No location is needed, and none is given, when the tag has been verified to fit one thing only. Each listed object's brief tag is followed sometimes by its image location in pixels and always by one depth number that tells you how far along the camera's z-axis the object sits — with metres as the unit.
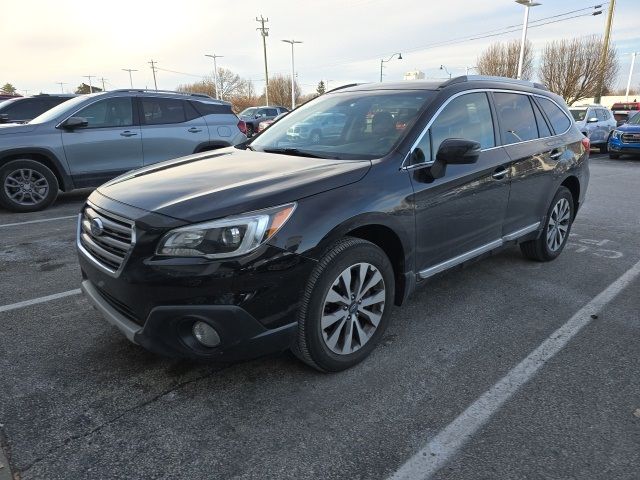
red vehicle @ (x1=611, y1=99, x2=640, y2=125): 24.88
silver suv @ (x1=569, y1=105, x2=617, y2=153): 16.67
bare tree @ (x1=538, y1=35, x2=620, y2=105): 37.91
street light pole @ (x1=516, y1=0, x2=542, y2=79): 24.03
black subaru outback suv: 2.38
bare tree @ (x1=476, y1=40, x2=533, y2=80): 39.85
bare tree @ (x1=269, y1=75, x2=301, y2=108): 75.26
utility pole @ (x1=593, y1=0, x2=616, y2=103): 29.62
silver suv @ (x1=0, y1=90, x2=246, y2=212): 7.16
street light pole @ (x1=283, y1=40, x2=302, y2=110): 49.78
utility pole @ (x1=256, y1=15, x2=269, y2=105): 53.00
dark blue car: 15.15
